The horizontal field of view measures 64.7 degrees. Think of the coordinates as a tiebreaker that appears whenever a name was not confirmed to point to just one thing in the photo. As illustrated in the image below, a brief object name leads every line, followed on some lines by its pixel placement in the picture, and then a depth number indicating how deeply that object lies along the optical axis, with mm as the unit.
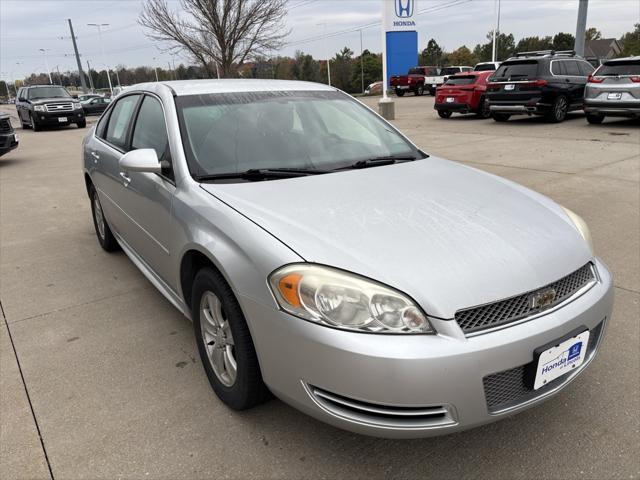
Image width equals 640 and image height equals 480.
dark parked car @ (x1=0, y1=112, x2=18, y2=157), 10672
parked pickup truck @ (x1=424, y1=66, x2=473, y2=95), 31906
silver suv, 11797
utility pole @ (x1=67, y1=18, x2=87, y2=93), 44594
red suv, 15859
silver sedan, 1791
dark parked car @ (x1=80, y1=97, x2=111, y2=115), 30500
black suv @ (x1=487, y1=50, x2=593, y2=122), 13203
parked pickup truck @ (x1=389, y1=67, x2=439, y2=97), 32434
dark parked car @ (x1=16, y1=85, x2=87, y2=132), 18875
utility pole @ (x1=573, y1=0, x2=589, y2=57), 20000
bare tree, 22125
